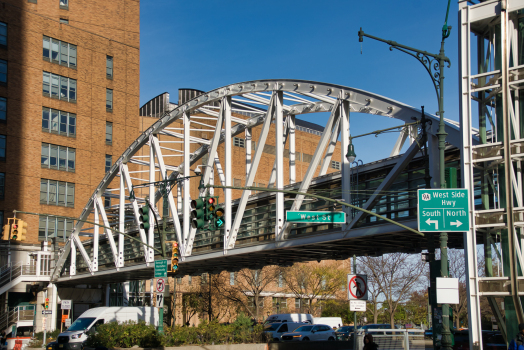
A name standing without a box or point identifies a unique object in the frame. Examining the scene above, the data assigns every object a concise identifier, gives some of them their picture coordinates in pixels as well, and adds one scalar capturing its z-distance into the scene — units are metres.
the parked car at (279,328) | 40.82
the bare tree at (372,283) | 60.82
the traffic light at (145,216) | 26.18
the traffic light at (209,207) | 22.17
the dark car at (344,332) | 44.25
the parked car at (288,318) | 48.41
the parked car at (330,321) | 55.28
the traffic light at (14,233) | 28.56
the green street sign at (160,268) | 27.31
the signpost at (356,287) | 16.94
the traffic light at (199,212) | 21.95
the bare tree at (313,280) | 67.44
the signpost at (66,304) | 37.78
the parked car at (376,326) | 43.94
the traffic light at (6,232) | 29.33
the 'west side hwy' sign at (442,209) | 15.40
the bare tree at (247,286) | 60.01
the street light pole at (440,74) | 16.98
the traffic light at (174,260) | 27.55
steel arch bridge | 24.55
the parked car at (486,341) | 20.63
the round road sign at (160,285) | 27.19
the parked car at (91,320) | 30.09
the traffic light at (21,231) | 28.69
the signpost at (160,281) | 27.23
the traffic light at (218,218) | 22.42
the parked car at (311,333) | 38.81
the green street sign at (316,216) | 22.17
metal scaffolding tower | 16.53
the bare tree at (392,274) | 59.28
